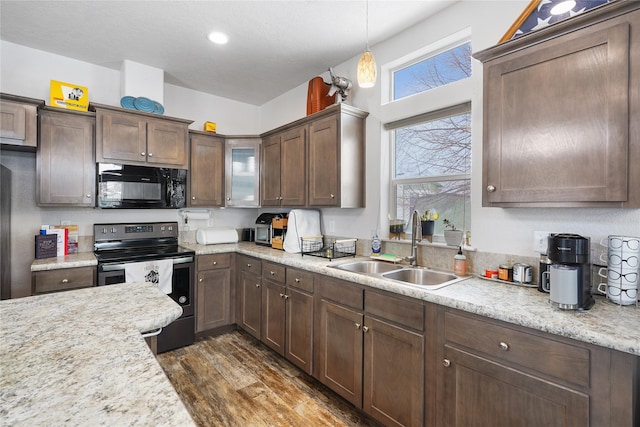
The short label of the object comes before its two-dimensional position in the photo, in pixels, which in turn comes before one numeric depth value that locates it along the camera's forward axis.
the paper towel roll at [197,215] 3.73
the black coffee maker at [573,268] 1.30
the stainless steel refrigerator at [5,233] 2.46
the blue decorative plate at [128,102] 3.07
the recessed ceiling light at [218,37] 2.62
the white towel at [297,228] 3.05
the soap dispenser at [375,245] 2.62
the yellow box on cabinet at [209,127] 3.68
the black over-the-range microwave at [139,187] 2.91
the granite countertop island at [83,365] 0.61
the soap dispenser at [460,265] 2.03
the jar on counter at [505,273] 1.83
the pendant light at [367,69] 1.87
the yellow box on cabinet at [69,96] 2.76
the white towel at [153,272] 2.73
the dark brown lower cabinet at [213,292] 3.18
